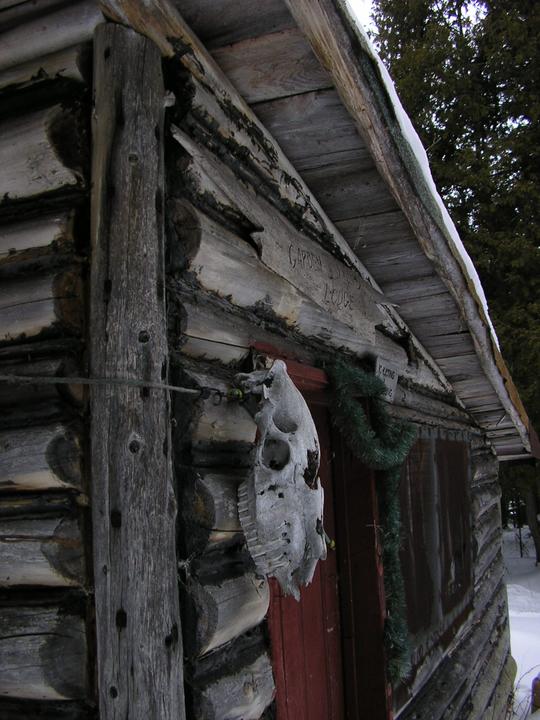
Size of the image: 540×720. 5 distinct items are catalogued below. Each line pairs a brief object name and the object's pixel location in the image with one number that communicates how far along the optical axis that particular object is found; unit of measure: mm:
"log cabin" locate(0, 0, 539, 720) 1741
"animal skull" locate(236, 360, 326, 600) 2008
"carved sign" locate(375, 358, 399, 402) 3742
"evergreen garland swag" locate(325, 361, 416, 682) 3215
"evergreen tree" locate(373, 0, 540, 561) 12164
